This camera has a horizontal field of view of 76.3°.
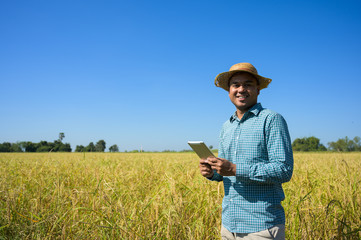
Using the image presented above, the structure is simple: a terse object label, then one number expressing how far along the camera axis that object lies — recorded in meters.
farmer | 1.56
